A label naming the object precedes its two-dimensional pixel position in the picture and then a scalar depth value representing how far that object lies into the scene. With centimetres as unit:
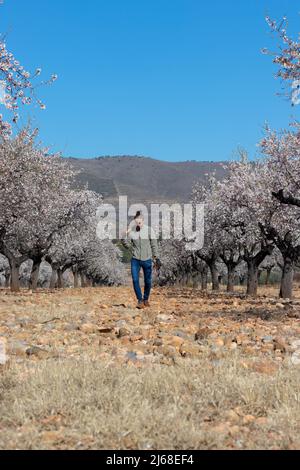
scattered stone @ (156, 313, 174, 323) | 1252
